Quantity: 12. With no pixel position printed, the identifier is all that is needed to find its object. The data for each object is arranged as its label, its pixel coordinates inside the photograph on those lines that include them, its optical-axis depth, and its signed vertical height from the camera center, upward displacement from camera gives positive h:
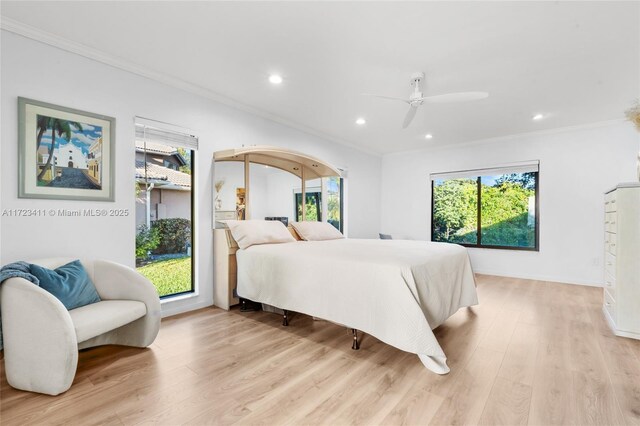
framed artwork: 2.21 +0.49
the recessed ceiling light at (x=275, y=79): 2.96 +1.40
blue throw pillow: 1.92 -0.51
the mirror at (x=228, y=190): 3.44 +0.27
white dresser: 2.48 -0.44
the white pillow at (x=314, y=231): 3.81 -0.27
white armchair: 1.61 -0.73
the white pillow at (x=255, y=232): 3.15 -0.24
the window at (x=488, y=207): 4.94 +0.09
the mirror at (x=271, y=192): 3.79 +0.28
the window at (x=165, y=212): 2.91 -0.01
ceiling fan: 2.60 +1.08
